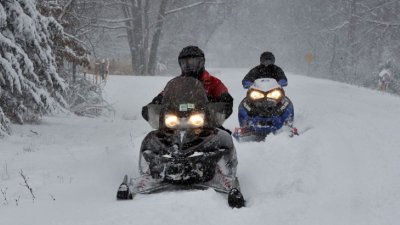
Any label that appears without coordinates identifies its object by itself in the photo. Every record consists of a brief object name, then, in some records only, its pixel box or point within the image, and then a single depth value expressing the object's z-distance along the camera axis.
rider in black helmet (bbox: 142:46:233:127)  14.51
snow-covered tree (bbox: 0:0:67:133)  20.64
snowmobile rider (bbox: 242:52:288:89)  21.36
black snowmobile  11.67
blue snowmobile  19.42
